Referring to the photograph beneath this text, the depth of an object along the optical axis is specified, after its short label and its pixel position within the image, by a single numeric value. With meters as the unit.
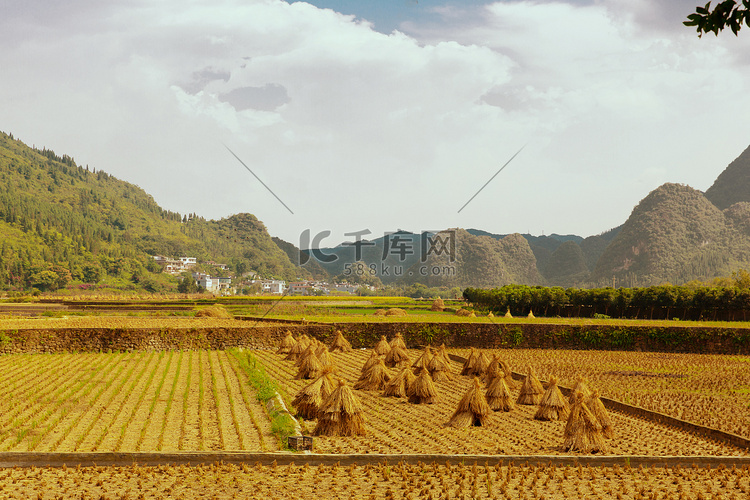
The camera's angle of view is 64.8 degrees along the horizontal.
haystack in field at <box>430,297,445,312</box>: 61.31
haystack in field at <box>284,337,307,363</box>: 25.95
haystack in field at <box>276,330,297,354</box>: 29.55
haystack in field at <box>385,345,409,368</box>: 24.73
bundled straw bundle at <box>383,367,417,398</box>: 18.36
